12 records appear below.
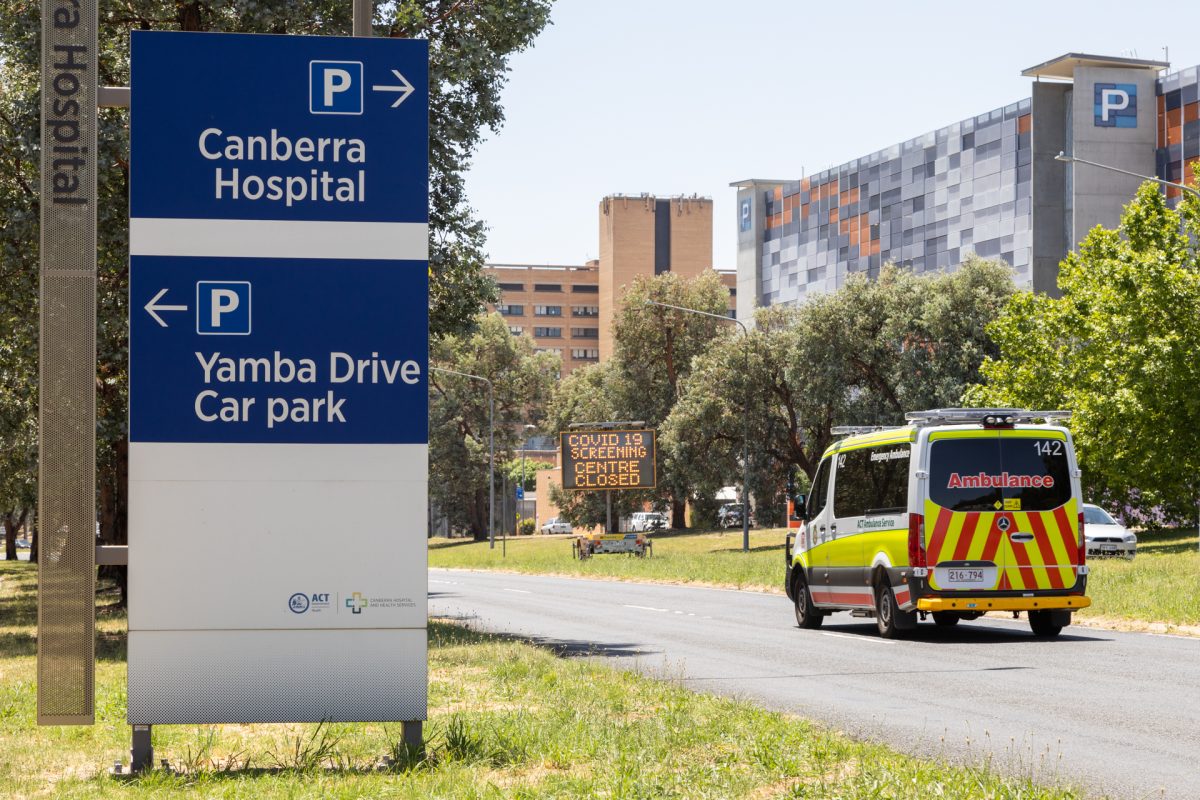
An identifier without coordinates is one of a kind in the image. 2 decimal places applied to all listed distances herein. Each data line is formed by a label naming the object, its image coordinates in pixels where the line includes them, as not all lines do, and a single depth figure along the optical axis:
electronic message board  55.97
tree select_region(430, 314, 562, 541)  89.81
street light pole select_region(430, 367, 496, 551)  69.68
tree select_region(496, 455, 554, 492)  140.25
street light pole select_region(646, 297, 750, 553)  51.55
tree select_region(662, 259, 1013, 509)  65.31
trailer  56.88
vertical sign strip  8.25
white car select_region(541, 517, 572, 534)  132.25
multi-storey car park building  89.38
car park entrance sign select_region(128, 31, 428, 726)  8.52
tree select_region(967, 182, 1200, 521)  44.31
